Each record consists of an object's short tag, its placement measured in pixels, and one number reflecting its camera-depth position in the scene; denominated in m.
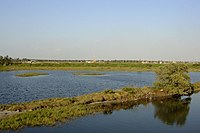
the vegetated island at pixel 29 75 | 90.91
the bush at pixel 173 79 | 52.75
